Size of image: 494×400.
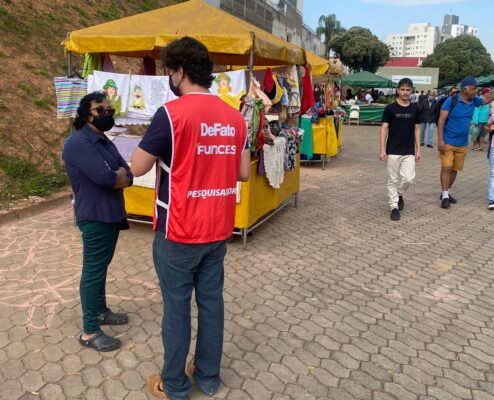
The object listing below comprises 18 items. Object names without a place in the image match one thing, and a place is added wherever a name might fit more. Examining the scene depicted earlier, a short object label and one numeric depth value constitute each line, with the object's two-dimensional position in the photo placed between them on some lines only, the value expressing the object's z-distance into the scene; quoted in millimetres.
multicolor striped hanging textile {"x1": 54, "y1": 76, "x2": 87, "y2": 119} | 5566
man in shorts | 6902
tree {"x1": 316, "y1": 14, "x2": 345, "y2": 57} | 66250
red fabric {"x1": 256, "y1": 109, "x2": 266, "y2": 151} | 5079
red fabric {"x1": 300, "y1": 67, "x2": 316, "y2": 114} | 7395
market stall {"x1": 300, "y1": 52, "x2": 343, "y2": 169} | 10297
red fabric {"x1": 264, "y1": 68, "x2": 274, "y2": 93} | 6000
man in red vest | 2180
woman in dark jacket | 2822
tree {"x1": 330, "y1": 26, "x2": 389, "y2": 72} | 48312
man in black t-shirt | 6395
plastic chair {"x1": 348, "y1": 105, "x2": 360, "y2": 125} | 22594
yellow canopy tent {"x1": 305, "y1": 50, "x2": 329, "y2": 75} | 10500
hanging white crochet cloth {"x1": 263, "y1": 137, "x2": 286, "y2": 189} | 5430
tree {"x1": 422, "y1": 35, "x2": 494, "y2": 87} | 63750
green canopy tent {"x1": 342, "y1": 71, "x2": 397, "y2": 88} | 23453
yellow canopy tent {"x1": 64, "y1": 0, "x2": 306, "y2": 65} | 4957
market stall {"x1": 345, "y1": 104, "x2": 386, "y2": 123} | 22875
